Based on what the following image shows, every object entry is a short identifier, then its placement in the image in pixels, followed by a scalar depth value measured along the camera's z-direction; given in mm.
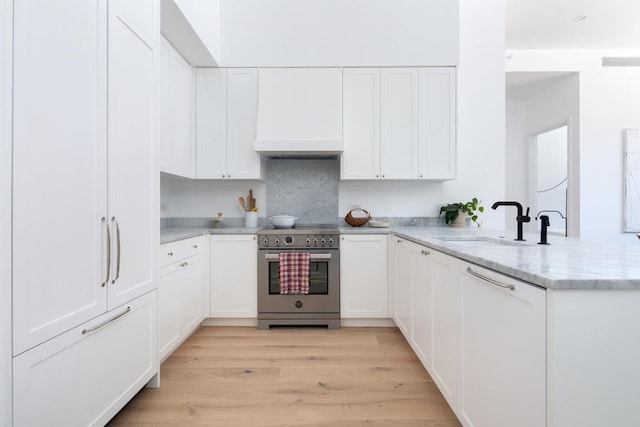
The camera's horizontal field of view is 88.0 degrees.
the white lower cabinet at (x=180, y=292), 2219
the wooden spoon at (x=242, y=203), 3430
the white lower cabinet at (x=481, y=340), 987
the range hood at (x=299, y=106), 3131
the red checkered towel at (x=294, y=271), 2918
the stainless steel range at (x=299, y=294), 2969
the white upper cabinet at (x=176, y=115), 2686
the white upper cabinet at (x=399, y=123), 3189
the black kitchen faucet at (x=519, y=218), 2033
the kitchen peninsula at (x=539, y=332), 891
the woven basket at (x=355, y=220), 3358
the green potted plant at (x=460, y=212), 3373
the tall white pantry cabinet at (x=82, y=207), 1088
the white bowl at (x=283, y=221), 3234
